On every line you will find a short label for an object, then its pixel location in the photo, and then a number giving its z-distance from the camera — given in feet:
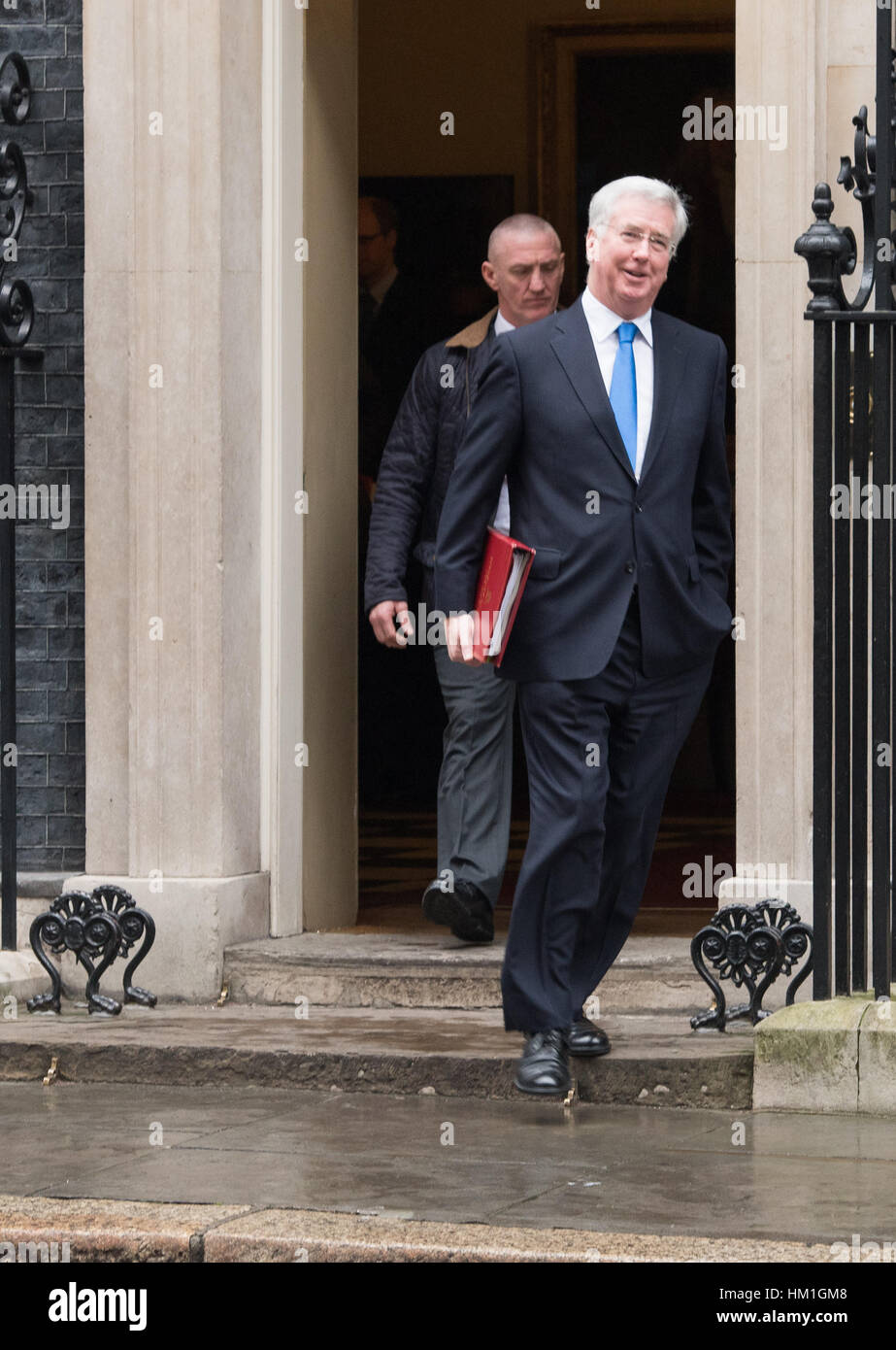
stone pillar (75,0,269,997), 25.22
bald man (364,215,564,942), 25.16
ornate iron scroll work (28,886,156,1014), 24.26
